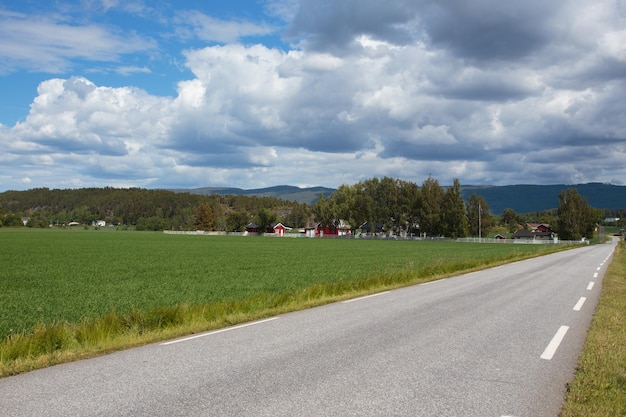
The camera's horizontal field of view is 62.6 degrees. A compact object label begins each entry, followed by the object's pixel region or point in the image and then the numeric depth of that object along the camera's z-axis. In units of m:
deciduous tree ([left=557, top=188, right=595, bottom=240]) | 127.94
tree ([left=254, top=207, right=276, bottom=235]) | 164.25
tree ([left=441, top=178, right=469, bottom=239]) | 116.81
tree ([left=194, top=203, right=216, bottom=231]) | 175.88
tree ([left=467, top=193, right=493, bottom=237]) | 145.38
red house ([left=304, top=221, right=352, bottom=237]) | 151.38
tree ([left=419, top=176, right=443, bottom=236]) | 120.75
